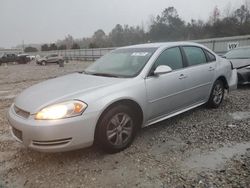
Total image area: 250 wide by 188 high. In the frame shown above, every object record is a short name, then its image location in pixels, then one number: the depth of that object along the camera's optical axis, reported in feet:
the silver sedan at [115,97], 7.39
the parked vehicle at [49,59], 76.98
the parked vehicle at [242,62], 18.03
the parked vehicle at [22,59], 88.17
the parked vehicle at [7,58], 84.18
